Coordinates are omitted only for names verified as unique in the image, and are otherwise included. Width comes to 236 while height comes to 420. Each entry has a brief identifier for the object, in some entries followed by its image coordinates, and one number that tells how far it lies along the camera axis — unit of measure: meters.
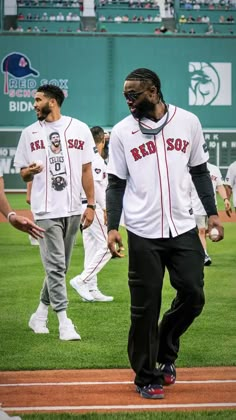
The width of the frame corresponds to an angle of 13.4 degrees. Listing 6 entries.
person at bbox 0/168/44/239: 6.26
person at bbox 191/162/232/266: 15.49
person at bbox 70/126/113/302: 11.55
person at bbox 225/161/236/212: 15.99
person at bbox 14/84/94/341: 8.71
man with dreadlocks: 6.48
